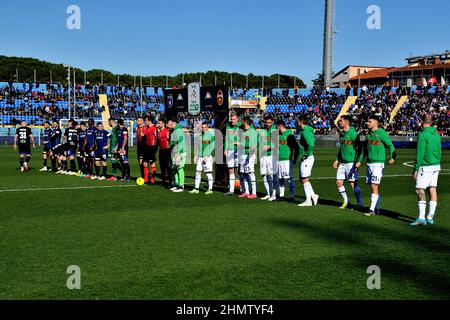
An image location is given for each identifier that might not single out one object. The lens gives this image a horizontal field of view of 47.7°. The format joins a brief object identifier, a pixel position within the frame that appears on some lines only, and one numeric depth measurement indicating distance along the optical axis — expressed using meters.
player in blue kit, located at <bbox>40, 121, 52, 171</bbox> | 21.08
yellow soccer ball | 16.48
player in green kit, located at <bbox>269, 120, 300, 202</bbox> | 12.69
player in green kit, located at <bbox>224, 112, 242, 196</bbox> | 14.02
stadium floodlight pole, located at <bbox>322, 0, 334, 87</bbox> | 69.75
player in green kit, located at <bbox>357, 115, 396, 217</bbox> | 10.65
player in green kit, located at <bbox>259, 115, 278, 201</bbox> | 13.16
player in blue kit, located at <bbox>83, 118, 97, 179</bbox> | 18.31
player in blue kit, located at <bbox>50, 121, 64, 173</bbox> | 20.92
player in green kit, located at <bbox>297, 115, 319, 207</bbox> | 11.97
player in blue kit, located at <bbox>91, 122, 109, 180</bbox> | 18.05
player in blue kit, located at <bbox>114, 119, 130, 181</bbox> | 17.08
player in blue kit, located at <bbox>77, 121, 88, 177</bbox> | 18.91
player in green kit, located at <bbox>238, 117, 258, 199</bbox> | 13.48
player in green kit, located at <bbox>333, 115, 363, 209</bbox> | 11.45
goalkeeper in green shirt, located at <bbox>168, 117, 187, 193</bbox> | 14.87
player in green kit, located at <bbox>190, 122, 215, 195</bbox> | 14.34
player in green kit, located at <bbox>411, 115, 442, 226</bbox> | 9.49
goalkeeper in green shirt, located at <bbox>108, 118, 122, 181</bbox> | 17.15
